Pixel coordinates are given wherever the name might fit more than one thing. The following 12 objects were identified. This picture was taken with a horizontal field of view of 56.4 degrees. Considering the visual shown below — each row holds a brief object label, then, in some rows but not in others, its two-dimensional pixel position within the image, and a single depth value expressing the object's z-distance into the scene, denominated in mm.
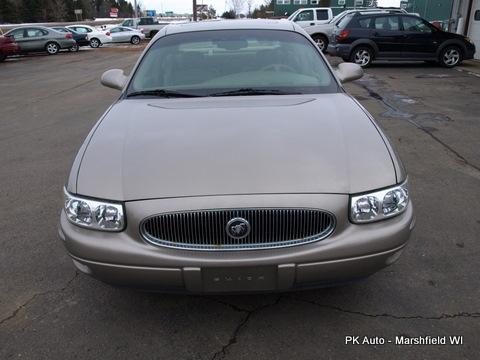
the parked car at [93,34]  30609
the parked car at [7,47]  21297
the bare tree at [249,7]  76375
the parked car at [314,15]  21859
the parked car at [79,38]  29492
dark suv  14297
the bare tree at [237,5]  75188
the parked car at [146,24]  38031
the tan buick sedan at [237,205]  2250
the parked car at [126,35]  33669
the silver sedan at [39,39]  24156
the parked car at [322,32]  20516
